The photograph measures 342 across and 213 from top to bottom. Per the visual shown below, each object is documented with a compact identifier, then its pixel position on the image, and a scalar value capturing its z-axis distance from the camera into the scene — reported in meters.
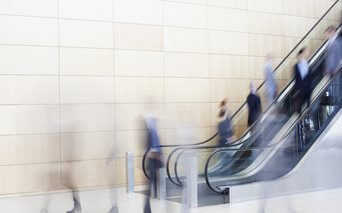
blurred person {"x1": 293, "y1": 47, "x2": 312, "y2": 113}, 7.69
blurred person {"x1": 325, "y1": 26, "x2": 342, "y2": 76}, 7.89
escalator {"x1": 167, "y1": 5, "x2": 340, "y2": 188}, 6.91
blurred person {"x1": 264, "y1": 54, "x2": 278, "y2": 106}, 8.77
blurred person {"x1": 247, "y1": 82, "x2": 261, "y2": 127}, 8.75
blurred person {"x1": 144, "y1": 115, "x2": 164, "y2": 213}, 5.77
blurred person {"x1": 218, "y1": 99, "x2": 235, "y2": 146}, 8.21
